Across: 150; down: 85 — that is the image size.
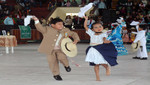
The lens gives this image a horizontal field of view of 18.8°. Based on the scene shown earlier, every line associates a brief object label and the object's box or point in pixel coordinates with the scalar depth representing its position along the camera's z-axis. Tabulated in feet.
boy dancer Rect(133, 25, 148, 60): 52.11
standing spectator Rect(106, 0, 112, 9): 110.87
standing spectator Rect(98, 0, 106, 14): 106.83
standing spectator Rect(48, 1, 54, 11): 114.73
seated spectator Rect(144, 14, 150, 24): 94.17
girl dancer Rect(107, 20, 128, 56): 59.36
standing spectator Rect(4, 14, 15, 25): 94.48
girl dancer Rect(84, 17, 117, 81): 31.96
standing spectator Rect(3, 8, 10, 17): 105.70
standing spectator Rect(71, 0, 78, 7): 112.06
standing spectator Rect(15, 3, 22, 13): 108.45
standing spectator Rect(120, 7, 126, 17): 102.70
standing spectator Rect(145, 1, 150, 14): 100.94
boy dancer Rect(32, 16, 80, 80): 32.27
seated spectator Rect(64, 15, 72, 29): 99.86
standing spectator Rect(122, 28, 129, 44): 93.86
